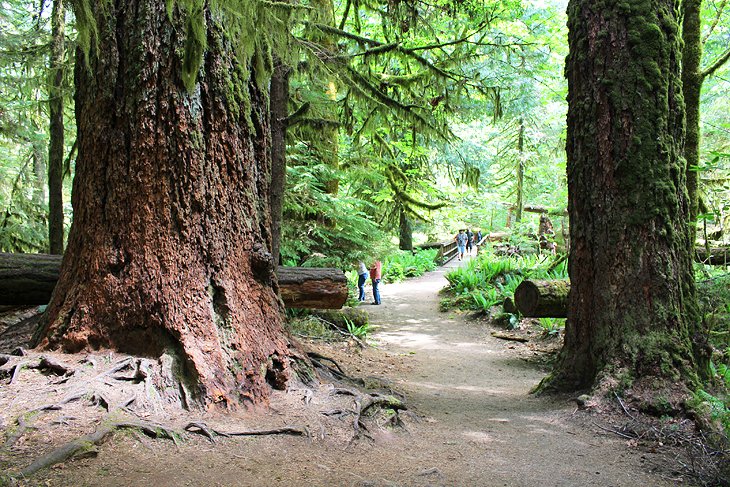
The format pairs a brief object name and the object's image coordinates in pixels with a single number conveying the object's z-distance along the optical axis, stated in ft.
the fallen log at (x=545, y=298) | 27.66
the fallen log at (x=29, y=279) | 19.92
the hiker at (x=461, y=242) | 91.91
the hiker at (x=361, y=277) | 42.23
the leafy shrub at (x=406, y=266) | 67.97
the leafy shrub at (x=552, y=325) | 31.92
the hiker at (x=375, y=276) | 43.52
